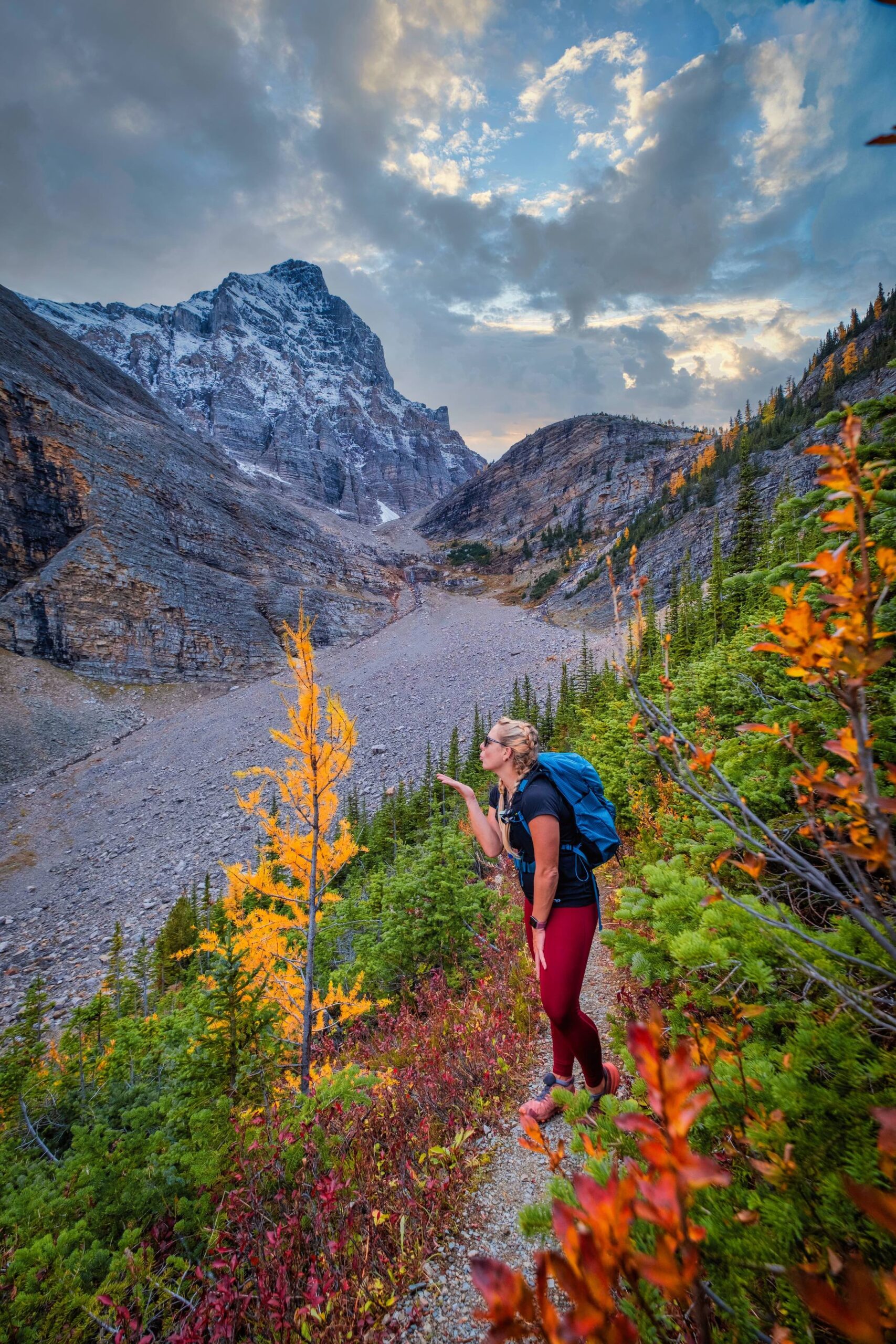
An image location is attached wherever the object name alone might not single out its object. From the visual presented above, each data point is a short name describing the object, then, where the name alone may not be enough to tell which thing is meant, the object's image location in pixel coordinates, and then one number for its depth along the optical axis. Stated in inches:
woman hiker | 100.3
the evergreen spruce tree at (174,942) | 583.5
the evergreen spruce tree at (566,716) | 704.4
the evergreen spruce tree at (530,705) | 948.0
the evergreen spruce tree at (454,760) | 837.8
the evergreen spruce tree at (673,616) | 966.3
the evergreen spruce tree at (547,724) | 872.0
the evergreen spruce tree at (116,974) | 506.9
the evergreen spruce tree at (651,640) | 811.4
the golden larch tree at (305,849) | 232.7
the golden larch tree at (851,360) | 2166.6
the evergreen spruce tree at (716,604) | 697.6
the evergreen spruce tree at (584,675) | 1024.2
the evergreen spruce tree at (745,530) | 1043.9
